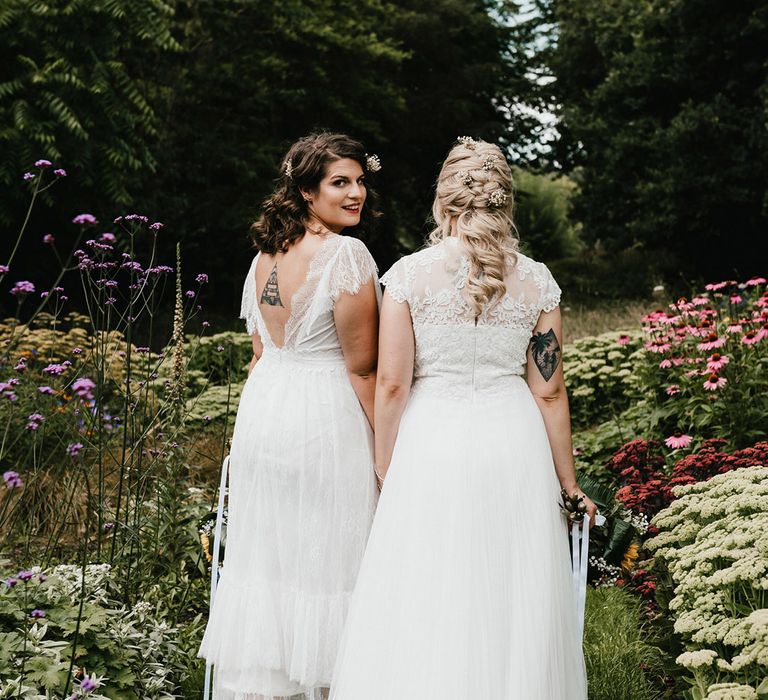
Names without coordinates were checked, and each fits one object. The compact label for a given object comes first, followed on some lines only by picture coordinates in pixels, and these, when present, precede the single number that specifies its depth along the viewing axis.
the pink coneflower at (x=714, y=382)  5.75
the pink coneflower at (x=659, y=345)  6.36
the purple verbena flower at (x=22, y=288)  3.10
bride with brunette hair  3.39
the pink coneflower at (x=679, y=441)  5.51
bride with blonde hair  3.01
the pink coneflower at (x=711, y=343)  5.95
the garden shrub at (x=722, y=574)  2.81
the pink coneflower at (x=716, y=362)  5.79
